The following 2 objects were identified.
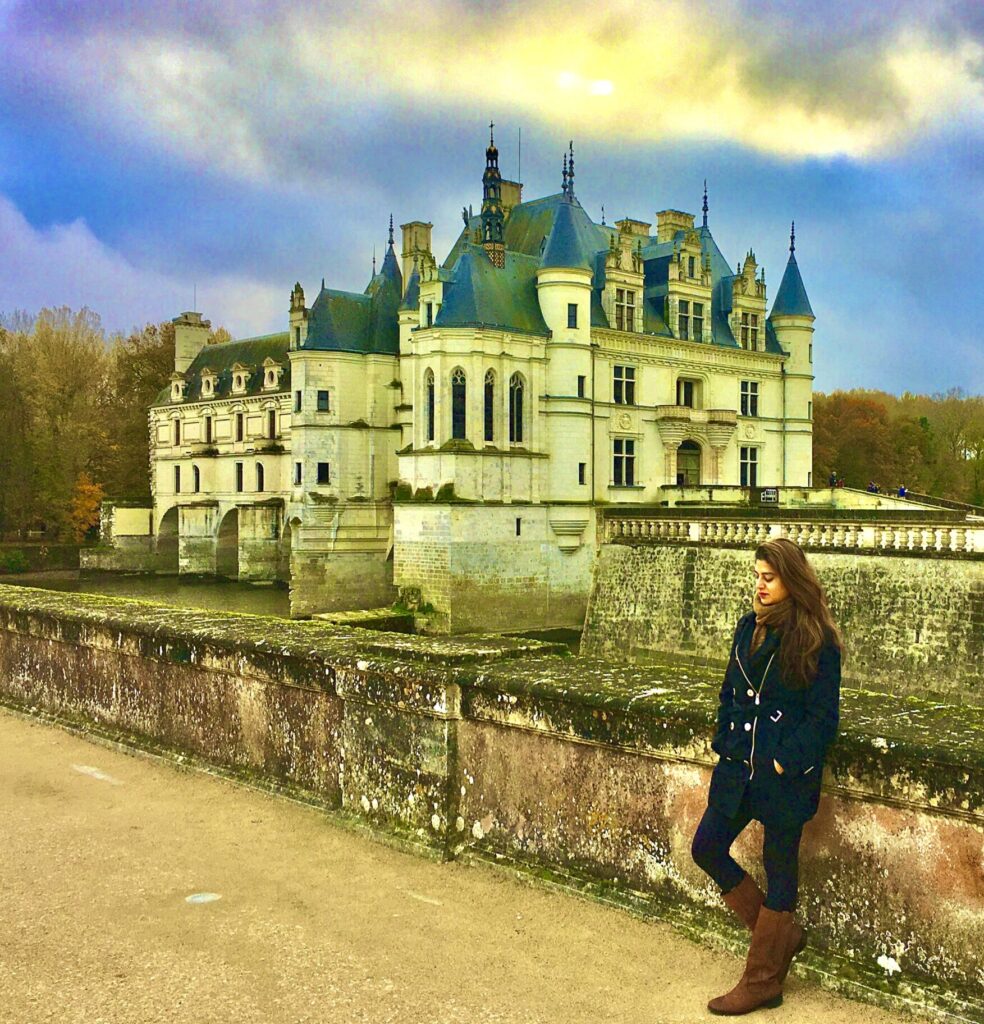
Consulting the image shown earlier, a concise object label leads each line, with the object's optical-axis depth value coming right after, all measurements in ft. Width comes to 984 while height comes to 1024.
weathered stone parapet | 12.31
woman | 12.35
